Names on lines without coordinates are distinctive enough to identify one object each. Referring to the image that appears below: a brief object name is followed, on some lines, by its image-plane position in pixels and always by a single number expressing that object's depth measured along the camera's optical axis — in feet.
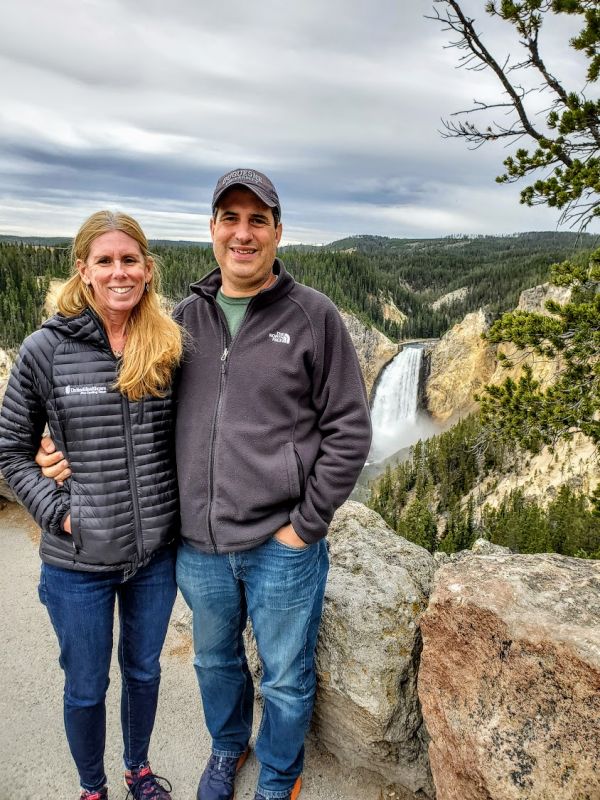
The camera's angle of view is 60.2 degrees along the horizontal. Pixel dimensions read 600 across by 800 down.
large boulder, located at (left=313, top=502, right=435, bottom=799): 10.69
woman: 8.27
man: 8.47
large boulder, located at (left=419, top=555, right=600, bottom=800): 7.49
